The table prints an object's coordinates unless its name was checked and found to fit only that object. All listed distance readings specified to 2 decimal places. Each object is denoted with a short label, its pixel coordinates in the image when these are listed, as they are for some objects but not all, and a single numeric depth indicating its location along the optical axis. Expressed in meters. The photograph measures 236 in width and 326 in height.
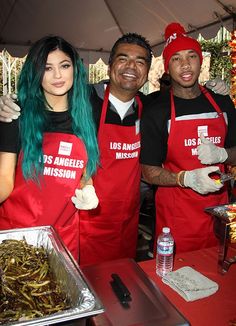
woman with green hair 1.57
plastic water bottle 1.40
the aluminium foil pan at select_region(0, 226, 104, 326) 0.78
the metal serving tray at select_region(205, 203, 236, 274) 1.36
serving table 1.09
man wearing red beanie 1.98
